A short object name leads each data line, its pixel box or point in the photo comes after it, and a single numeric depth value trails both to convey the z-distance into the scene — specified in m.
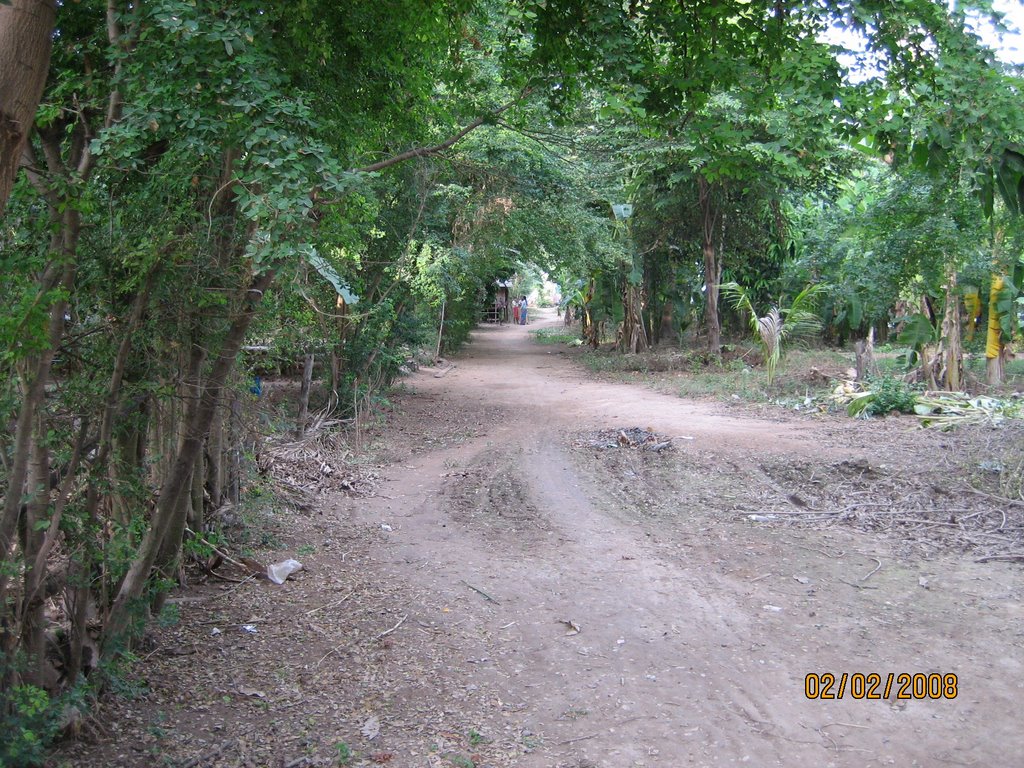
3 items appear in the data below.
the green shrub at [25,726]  3.16
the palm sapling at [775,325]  16.27
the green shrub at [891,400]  12.83
